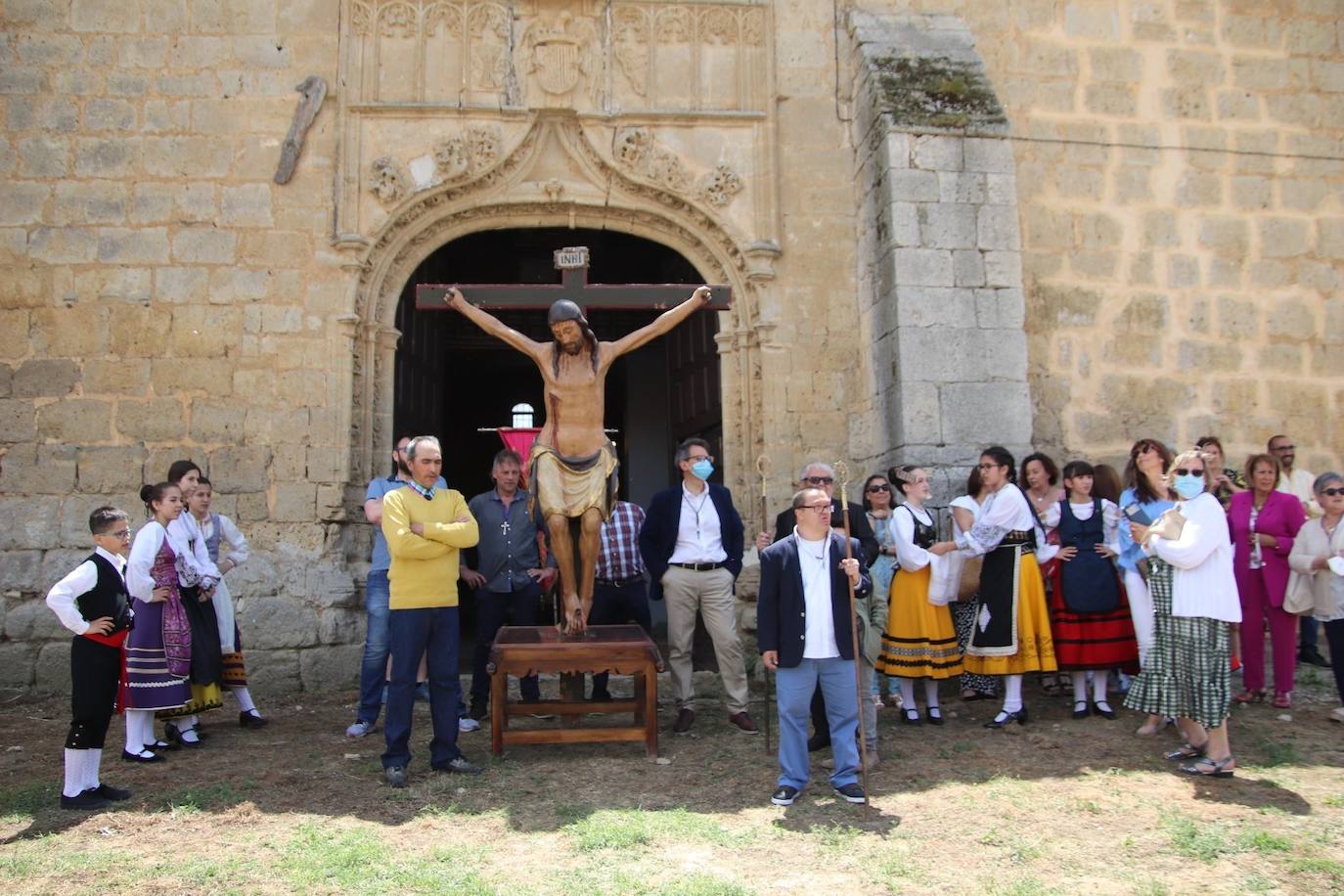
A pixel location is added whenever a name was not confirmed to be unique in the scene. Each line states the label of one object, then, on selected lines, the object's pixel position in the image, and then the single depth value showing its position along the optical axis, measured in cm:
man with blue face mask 559
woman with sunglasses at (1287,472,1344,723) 539
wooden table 491
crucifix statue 514
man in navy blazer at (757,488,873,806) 434
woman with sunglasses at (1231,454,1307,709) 575
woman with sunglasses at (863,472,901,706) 551
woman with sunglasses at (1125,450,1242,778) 455
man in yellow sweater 462
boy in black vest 426
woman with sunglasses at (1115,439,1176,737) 526
